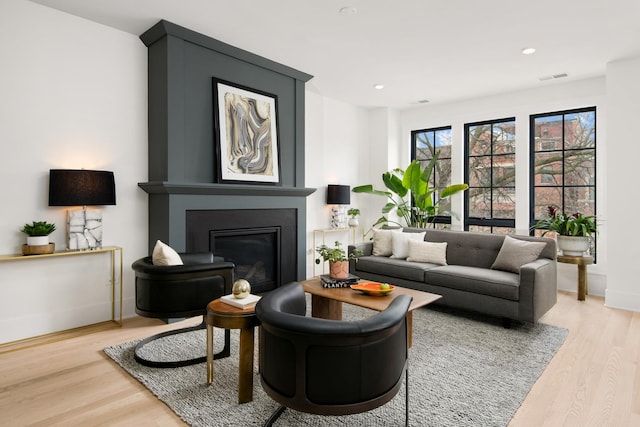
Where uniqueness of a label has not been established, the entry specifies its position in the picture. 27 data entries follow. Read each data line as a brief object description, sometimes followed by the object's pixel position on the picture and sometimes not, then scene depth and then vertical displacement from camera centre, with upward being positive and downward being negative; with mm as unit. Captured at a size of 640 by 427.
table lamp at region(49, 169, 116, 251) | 2990 +88
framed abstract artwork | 3844 +788
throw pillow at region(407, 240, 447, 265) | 4270 -487
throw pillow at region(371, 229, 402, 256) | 4691 -415
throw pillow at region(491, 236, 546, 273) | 3701 -438
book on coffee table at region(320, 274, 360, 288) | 3188 -607
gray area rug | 2025 -1077
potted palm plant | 5484 +219
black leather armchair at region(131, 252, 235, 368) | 2693 -589
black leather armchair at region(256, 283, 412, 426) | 1574 -641
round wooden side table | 2180 -701
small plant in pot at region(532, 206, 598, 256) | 4383 -246
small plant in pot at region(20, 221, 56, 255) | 2928 -225
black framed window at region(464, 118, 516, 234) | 5477 +491
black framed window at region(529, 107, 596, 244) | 4828 +613
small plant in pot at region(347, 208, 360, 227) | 5820 -116
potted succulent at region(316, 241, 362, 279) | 3250 -451
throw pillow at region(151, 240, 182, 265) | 2840 -350
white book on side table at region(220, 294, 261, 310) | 2276 -558
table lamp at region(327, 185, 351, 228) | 5547 +113
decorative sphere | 2365 -498
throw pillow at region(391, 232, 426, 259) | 4539 -391
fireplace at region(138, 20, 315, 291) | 3486 +429
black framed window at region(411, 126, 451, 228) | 6098 +922
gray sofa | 3324 -650
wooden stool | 4305 -639
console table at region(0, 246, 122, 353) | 2928 -444
